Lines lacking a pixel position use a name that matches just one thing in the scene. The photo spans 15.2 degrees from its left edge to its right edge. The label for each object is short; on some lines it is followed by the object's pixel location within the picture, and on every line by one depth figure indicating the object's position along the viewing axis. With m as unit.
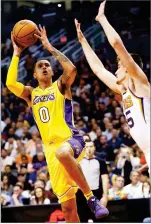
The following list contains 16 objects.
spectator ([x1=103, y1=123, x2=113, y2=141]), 13.98
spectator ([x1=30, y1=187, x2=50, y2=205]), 10.73
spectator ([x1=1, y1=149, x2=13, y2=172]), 13.95
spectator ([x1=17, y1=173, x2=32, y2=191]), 12.37
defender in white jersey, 5.23
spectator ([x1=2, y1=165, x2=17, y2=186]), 12.98
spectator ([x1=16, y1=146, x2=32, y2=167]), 13.78
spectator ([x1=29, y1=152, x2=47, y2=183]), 12.96
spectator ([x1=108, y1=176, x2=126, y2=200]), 10.58
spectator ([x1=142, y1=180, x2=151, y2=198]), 10.48
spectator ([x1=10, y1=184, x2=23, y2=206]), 11.77
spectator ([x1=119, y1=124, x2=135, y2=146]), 13.09
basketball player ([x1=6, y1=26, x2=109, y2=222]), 6.76
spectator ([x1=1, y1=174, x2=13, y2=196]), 12.41
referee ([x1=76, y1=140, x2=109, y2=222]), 8.17
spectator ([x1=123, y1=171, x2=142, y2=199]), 10.55
